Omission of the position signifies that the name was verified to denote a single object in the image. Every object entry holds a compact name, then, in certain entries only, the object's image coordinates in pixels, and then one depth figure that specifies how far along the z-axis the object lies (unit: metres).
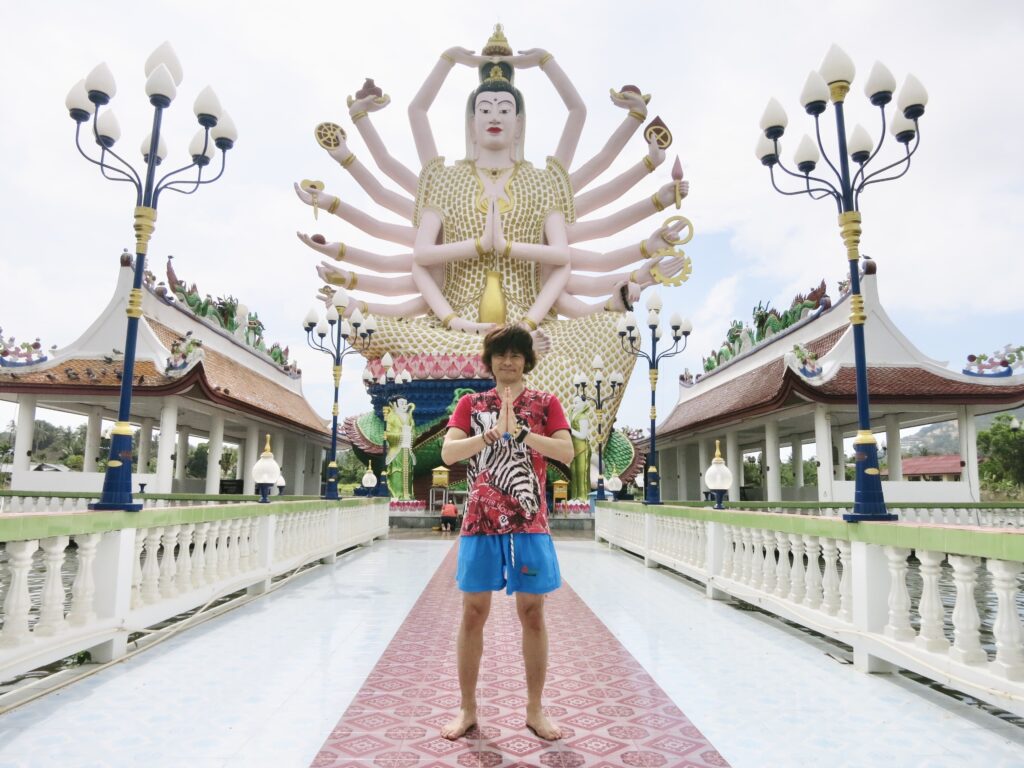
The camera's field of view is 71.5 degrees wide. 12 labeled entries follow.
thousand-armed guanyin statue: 22.67
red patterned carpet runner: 2.89
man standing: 2.99
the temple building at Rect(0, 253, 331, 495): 15.62
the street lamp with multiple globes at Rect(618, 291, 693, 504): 11.63
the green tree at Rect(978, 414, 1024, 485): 34.94
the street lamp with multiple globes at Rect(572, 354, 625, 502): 17.77
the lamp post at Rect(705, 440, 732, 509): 7.84
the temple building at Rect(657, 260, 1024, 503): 15.72
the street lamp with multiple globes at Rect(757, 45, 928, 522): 5.13
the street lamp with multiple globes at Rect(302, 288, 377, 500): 12.81
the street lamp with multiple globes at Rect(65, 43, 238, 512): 5.17
